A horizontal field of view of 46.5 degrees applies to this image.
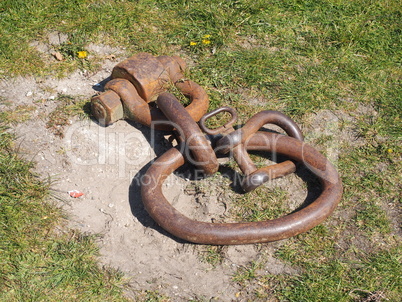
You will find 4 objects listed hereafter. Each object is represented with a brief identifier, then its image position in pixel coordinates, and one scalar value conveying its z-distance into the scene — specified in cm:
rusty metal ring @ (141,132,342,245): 326
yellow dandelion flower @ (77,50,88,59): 461
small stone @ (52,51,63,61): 462
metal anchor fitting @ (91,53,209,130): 388
